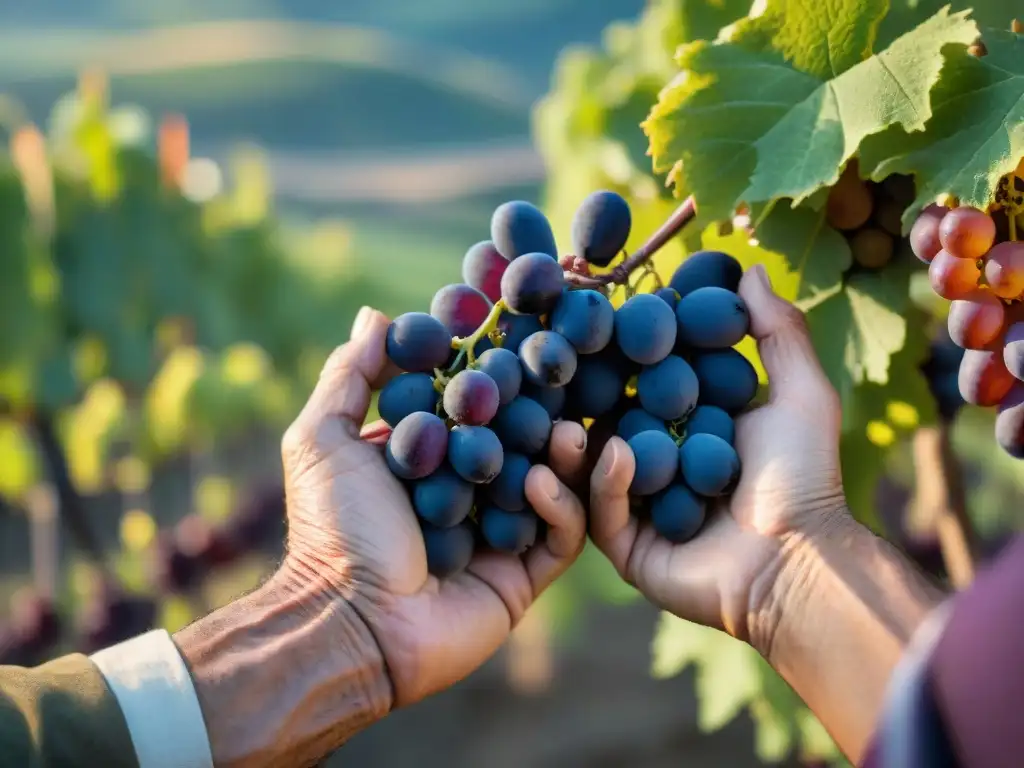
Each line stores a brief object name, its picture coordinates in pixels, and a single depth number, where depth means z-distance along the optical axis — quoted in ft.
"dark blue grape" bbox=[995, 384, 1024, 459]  3.74
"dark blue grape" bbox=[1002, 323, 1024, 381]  3.65
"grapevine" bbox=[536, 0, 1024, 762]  3.65
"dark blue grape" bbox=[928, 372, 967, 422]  4.18
